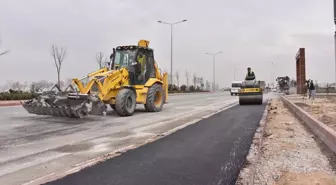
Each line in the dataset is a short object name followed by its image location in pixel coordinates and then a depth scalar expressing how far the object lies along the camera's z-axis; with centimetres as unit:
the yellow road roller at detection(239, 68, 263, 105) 2320
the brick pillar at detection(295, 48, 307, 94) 4153
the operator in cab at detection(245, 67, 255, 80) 2374
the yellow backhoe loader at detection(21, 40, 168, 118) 1220
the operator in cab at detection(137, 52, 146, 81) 1581
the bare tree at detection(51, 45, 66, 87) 3748
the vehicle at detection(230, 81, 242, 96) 4916
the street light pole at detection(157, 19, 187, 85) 5130
